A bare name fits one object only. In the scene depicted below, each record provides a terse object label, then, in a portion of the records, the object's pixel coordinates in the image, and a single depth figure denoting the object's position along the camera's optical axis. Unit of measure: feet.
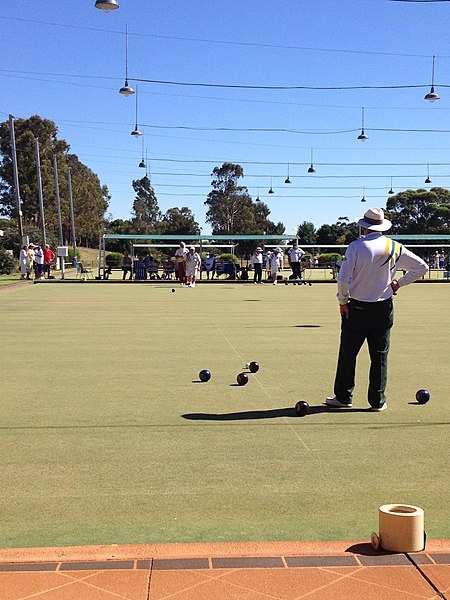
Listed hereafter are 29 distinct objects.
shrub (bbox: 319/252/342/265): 208.47
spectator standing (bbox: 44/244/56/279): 139.29
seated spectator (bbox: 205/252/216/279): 140.15
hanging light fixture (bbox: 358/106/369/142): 131.03
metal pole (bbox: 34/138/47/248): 158.07
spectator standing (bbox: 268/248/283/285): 122.83
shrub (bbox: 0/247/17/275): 144.97
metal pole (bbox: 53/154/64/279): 194.83
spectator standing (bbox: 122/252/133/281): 139.03
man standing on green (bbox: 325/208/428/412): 24.26
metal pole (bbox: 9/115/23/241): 131.13
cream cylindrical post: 12.75
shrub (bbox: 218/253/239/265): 200.43
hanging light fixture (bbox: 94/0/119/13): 59.52
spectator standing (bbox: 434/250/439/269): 186.95
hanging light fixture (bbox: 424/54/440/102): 92.68
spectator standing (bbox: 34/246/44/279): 131.34
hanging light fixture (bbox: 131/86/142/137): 121.29
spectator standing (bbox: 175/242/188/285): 109.65
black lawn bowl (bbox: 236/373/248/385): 29.07
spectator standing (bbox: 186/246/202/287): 109.97
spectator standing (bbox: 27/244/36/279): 126.11
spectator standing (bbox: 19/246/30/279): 126.41
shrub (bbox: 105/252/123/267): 215.31
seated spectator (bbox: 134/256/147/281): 134.62
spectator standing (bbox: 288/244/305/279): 119.03
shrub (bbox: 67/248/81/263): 238.00
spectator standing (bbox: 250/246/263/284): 124.26
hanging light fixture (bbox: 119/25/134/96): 90.84
